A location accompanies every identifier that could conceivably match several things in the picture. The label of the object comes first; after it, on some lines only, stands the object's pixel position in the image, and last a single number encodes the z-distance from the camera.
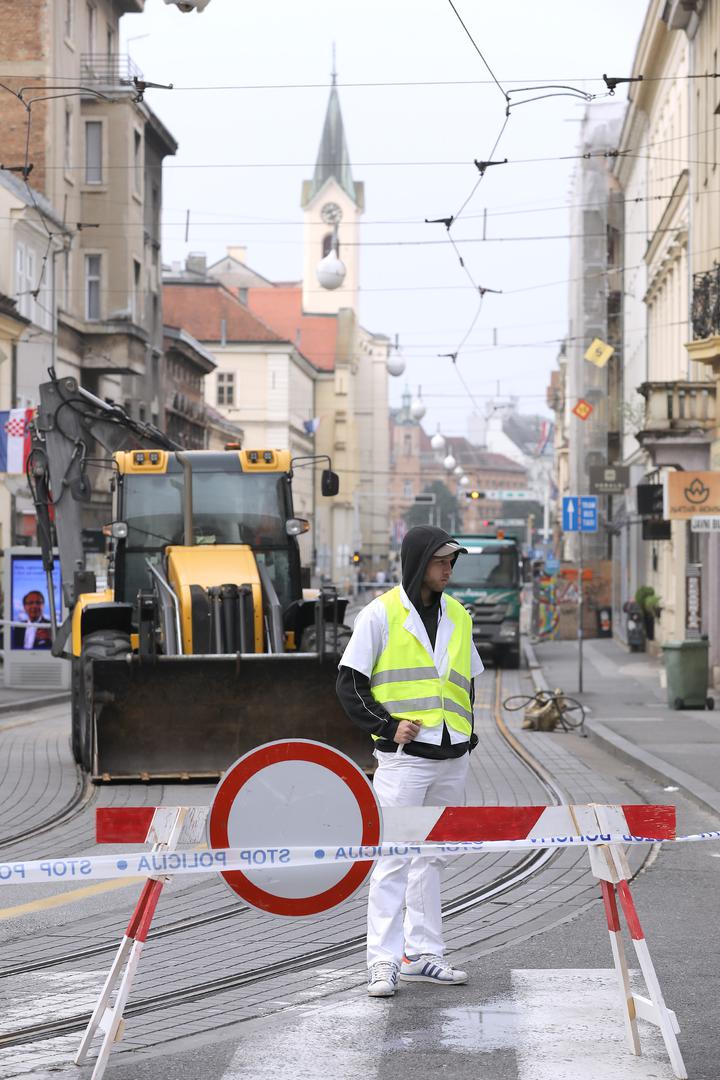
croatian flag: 33.88
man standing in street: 7.18
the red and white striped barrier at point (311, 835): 5.96
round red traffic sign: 6.00
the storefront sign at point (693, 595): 28.02
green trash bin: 24.48
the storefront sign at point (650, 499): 34.16
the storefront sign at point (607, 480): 49.28
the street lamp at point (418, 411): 81.56
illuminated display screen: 28.95
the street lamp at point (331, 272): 49.41
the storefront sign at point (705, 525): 24.67
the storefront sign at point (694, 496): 26.00
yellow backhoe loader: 15.08
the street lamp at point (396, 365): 73.38
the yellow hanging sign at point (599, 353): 42.22
